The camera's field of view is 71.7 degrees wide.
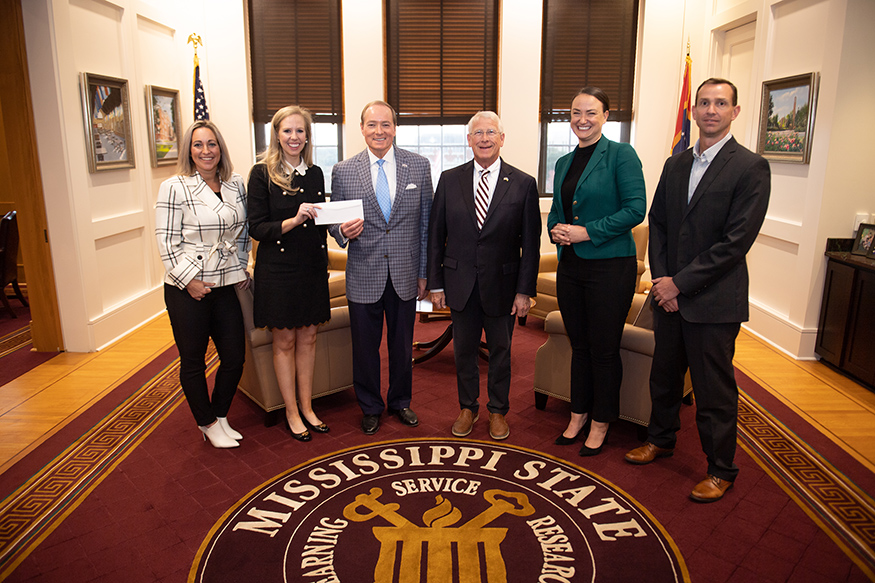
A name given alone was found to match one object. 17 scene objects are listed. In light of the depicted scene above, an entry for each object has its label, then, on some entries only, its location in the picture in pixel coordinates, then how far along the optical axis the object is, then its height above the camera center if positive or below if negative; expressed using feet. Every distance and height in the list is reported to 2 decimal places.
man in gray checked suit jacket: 11.03 -1.27
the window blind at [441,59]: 23.30 +4.11
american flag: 21.90 +2.32
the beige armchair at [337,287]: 17.33 -3.41
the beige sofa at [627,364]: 11.10 -3.78
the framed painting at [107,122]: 16.81 +1.20
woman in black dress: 10.33 -1.27
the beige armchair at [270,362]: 11.86 -3.97
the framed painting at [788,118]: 15.81 +1.36
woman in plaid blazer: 10.08 -1.51
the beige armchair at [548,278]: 18.17 -3.33
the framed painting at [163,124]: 20.12 +1.37
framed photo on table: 14.85 -1.76
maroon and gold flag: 22.04 +1.75
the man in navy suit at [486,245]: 10.59 -1.37
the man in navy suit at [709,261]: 8.78 -1.39
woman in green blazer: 9.73 -1.23
